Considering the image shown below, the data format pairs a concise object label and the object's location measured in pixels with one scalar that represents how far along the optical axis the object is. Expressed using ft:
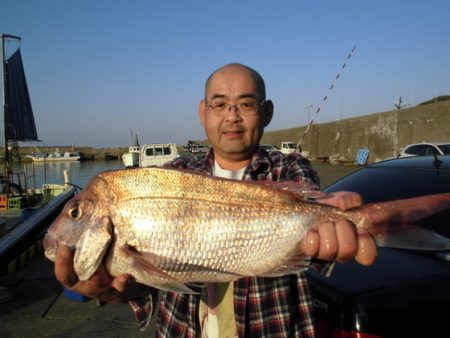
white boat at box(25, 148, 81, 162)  240.32
